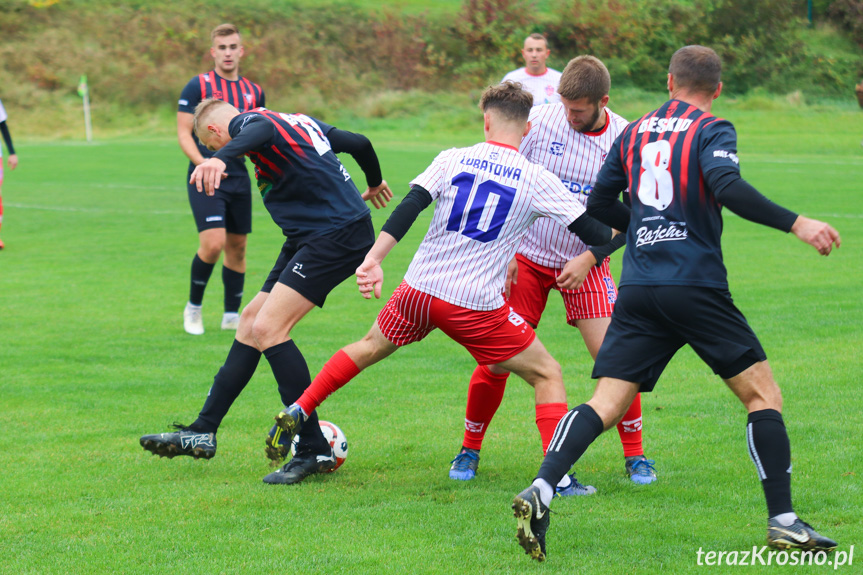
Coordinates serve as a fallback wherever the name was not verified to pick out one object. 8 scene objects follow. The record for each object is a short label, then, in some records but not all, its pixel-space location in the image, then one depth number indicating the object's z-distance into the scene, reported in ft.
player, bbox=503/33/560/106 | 69.46
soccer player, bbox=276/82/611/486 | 28.43
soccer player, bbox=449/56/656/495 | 32.19
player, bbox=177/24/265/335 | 54.24
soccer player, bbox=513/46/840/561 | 23.76
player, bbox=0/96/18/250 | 77.24
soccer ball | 33.40
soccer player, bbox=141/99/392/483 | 32.73
